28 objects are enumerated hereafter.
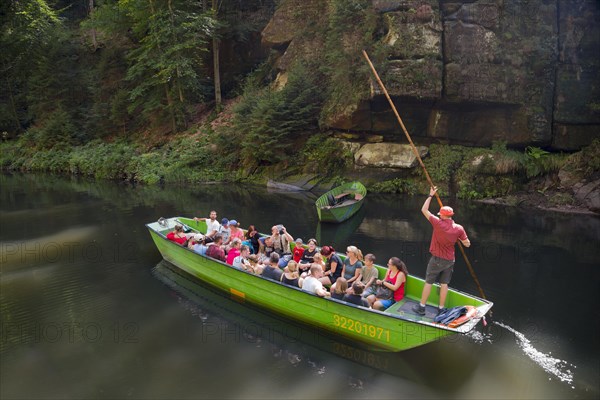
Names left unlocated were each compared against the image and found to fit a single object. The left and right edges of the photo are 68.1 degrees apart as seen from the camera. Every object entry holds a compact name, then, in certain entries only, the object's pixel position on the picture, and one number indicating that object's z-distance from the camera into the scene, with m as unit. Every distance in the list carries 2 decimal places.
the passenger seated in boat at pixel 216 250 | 10.03
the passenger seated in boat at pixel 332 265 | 9.17
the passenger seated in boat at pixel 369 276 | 8.41
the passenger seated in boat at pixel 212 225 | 12.01
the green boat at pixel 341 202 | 15.79
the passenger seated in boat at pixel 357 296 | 7.64
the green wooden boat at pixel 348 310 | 7.05
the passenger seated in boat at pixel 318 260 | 8.97
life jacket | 7.20
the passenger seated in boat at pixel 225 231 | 11.47
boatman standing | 7.49
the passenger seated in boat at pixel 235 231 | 11.46
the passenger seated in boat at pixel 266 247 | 10.77
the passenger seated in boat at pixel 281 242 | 10.70
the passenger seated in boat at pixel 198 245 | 10.47
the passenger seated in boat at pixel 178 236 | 11.33
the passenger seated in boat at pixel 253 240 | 11.01
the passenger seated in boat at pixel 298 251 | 10.05
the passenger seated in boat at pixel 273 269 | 8.89
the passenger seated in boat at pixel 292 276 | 8.56
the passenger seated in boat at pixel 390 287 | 8.16
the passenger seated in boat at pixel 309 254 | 9.84
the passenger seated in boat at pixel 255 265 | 9.22
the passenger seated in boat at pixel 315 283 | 7.94
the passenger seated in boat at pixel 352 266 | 8.73
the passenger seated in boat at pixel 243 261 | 9.49
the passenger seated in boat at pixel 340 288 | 7.99
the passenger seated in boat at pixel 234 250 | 9.90
